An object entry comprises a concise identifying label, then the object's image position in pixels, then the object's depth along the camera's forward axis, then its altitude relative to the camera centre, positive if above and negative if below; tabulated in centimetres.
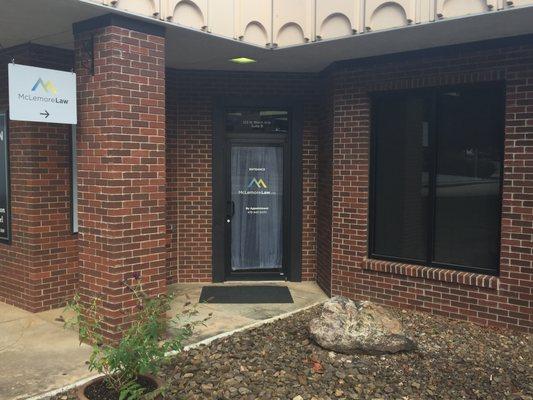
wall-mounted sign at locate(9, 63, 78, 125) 477 +69
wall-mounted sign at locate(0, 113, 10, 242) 661 -20
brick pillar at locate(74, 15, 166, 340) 509 +11
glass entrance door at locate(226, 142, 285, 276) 812 -57
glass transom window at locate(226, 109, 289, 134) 807 +76
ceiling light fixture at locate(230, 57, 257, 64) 691 +147
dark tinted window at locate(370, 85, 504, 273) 612 -5
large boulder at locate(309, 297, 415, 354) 502 -154
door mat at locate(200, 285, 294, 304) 705 -172
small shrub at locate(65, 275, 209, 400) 360 -128
